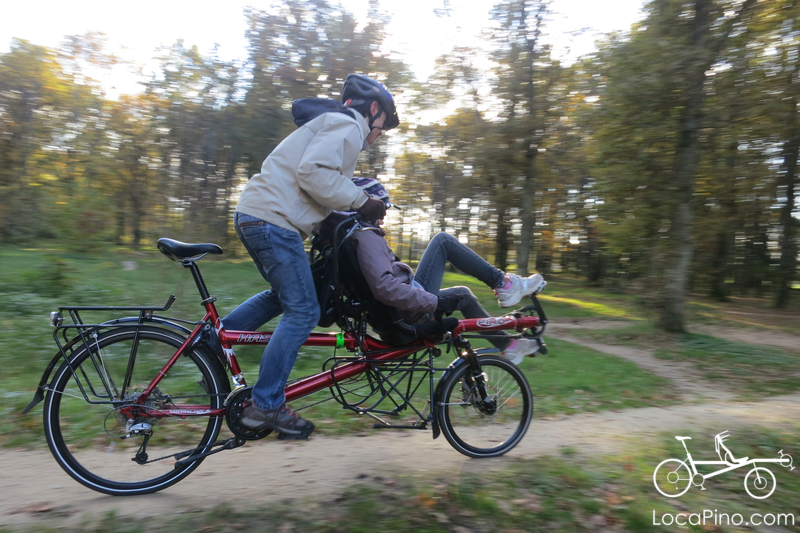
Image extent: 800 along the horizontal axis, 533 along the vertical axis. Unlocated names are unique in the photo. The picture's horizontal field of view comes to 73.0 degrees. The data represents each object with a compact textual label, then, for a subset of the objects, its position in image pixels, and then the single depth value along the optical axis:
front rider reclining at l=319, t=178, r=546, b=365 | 3.39
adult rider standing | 3.18
